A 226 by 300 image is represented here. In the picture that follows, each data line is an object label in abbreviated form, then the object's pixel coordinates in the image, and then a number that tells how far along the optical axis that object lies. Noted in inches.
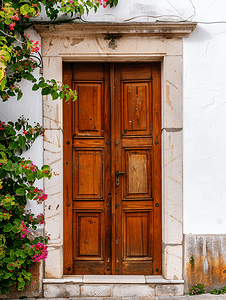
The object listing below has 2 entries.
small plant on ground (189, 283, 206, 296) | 120.8
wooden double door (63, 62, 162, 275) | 128.6
